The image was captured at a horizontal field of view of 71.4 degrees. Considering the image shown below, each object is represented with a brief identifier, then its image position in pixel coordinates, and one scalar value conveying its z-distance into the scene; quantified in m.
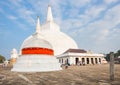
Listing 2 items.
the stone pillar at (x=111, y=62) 5.98
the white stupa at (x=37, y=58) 10.91
